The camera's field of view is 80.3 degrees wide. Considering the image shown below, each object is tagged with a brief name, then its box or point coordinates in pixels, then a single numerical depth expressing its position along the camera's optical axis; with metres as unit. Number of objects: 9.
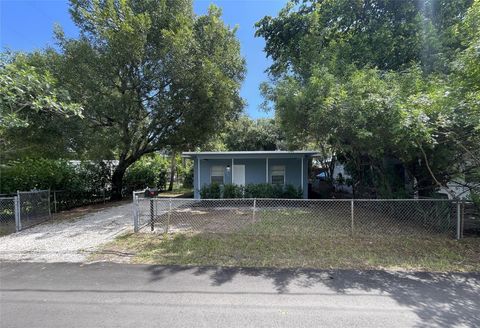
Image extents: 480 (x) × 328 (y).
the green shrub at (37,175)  10.16
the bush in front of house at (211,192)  13.18
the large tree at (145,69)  11.28
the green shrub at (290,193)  12.95
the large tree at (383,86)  5.61
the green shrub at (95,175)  13.85
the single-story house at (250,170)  13.72
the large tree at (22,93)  5.63
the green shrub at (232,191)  13.03
